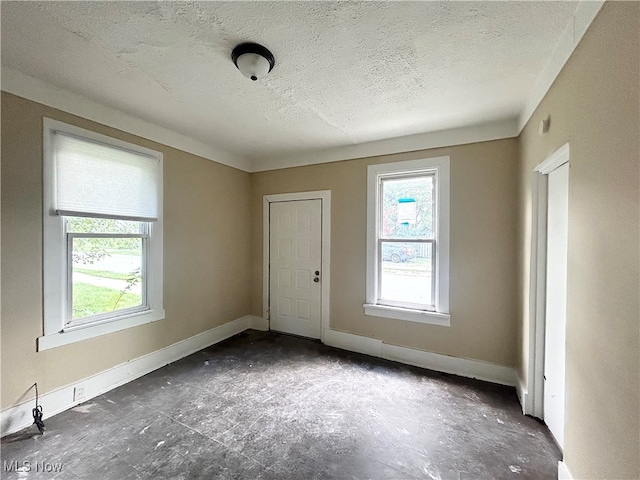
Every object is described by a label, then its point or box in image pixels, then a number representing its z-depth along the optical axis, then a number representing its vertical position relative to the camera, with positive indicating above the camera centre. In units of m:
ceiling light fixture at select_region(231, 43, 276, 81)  1.56 +1.07
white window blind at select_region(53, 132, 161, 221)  2.15 +0.49
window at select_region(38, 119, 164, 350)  2.10 +0.00
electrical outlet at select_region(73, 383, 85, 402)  2.21 -1.33
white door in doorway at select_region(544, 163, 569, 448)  1.77 -0.44
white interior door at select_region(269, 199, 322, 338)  3.66 -0.44
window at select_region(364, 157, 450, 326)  2.87 -0.04
